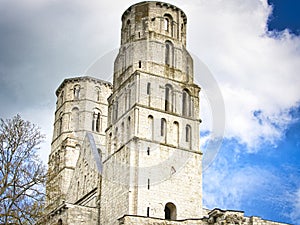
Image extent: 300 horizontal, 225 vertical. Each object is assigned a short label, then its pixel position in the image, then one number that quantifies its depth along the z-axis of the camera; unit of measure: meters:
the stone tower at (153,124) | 38.28
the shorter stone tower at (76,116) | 58.00
